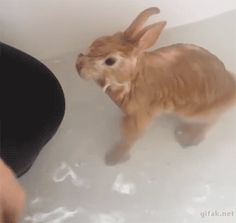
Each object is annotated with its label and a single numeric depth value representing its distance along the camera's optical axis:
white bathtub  1.20
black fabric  1.12
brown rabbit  1.03
